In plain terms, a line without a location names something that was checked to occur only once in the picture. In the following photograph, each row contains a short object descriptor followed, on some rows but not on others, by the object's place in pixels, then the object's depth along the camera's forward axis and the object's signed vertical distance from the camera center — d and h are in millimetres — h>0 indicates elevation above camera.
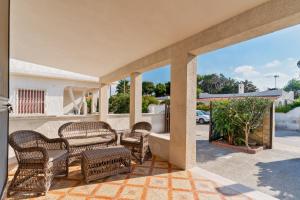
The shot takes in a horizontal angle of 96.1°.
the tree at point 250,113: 5147 -349
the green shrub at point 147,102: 10866 +101
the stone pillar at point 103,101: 6634 +90
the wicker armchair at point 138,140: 3259 -943
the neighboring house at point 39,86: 6087 +852
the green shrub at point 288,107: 10054 -223
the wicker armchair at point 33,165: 2124 -1049
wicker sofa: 3084 -868
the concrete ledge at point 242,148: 4608 -1606
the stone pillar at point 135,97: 4453 +204
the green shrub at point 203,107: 14169 -369
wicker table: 2414 -1137
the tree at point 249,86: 28966 +3884
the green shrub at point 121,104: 10429 -84
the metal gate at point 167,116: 7817 -741
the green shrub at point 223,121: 5427 -717
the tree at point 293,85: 27332 +3882
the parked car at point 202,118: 11570 -1239
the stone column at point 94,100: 9490 +196
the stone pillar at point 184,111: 2912 -174
